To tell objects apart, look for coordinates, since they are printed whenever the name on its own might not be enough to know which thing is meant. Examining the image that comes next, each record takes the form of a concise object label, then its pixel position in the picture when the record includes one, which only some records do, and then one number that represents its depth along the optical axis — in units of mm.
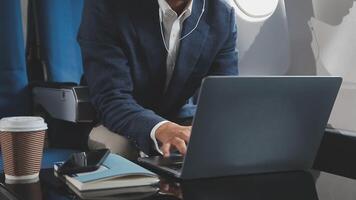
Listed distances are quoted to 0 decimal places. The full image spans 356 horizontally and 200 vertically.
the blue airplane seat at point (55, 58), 2487
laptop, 1475
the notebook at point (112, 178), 1427
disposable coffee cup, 1539
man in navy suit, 2076
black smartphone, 1496
